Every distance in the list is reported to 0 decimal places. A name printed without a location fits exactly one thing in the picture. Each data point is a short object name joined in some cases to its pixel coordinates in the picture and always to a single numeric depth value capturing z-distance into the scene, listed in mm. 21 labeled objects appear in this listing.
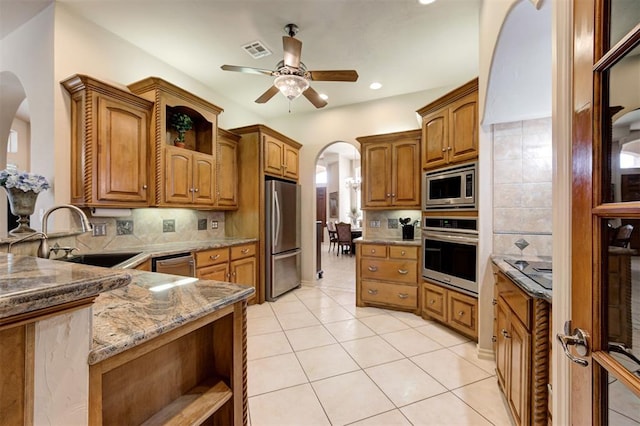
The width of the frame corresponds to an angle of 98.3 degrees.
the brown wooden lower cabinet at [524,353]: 1211
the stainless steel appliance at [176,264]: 2551
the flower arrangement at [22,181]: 1752
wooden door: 591
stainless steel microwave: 2535
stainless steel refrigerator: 3896
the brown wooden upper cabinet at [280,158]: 3953
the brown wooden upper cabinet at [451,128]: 2539
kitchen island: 480
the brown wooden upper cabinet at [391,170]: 3551
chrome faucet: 1557
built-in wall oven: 2551
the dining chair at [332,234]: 8773
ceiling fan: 2398
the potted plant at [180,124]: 3172
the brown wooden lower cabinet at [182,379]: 745
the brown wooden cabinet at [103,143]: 2357
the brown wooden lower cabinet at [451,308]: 2570
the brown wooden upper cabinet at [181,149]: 2793
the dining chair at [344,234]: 7934
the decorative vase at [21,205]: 1781
